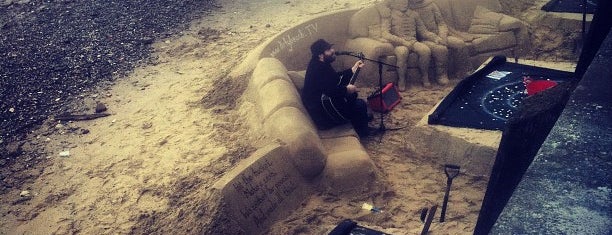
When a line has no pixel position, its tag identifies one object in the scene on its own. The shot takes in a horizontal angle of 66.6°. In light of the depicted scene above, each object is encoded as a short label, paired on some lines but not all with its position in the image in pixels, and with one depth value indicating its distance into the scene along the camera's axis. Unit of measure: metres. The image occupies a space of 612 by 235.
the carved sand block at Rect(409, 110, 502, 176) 5.73
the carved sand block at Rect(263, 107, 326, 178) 5.46
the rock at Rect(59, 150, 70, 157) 6.51
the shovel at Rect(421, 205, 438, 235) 4.08
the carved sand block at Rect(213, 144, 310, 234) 4.87
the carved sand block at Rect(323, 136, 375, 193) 5.69
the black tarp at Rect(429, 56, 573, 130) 6.06
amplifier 7.81
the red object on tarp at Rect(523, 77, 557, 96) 5.94
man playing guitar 6.55
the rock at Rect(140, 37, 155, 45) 10.50
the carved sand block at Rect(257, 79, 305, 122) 6.11
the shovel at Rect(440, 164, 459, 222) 4.63
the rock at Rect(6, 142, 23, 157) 6.65
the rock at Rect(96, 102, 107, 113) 7.64
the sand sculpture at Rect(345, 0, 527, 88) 8.62
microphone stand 7.12
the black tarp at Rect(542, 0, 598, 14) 9.18
